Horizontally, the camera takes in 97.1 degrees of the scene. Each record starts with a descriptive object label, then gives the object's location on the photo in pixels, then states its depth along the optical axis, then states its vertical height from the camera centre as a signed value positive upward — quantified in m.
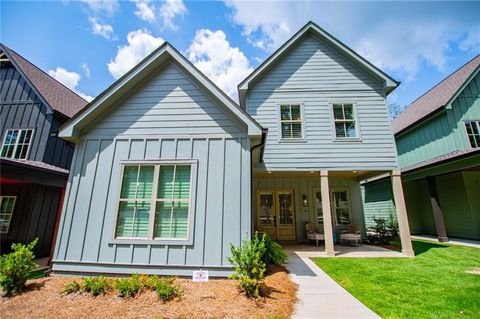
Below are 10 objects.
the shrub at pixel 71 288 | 4.41 -1.62
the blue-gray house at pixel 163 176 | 5.31 +0.91
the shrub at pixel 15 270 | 4.34 -1.26
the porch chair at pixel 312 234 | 9.88 -1.06
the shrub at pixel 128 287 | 4.23 -1.53
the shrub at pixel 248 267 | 4.15 -1.17
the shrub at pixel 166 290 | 4.05 -1.53
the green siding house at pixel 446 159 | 10.60 +2.99
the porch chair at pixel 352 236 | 10.02 -1.13
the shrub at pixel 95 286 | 4.36 -1.57
